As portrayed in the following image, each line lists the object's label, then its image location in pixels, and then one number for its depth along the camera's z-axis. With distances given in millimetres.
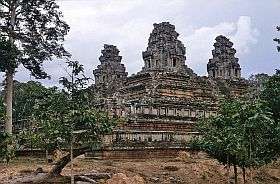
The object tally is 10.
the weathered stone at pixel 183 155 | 28422
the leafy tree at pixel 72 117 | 16562
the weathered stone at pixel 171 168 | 23266
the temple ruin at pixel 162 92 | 28531
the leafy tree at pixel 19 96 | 51281
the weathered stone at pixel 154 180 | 20922
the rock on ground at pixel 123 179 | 19469
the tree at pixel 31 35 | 24000
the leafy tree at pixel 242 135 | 17516
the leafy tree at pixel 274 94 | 25656
